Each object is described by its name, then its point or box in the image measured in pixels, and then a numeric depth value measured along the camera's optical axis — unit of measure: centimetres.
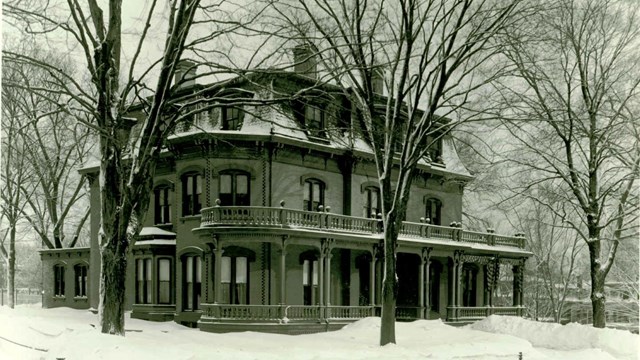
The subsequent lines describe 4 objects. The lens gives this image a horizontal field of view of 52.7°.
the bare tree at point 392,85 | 1669
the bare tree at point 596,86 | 2106
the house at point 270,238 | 2364
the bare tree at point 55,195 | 2994
